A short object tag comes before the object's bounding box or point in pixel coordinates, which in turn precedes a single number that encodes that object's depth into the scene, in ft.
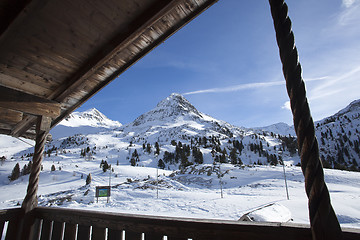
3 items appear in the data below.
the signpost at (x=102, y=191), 54.90
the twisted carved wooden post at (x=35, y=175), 9.98
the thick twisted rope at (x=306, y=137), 3.21
